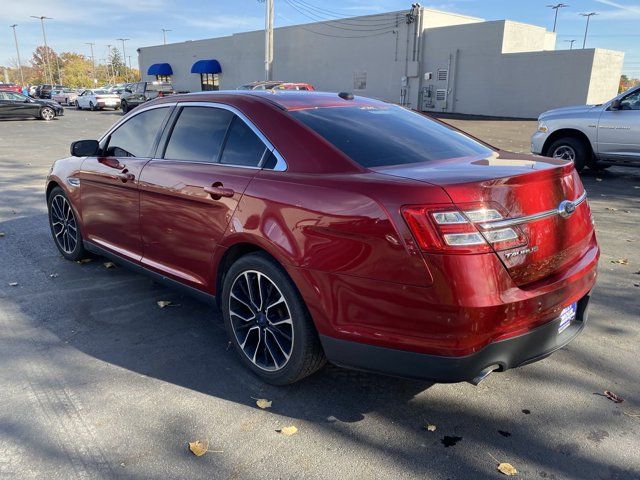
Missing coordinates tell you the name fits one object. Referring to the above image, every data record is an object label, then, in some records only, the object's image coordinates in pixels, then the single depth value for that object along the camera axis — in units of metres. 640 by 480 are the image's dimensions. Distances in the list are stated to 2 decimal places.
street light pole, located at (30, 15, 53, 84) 105.94
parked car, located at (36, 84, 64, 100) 51.22
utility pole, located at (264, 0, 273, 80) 27.86
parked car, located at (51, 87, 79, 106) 45.50
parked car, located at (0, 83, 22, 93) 45.35
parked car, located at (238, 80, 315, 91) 20.58
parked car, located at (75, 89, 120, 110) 35.59
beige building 26.75
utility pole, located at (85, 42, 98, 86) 107.34
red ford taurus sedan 2.37
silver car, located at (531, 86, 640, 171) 9.17
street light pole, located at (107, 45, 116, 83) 106.91
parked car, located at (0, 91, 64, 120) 26.05
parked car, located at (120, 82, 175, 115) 33.44
